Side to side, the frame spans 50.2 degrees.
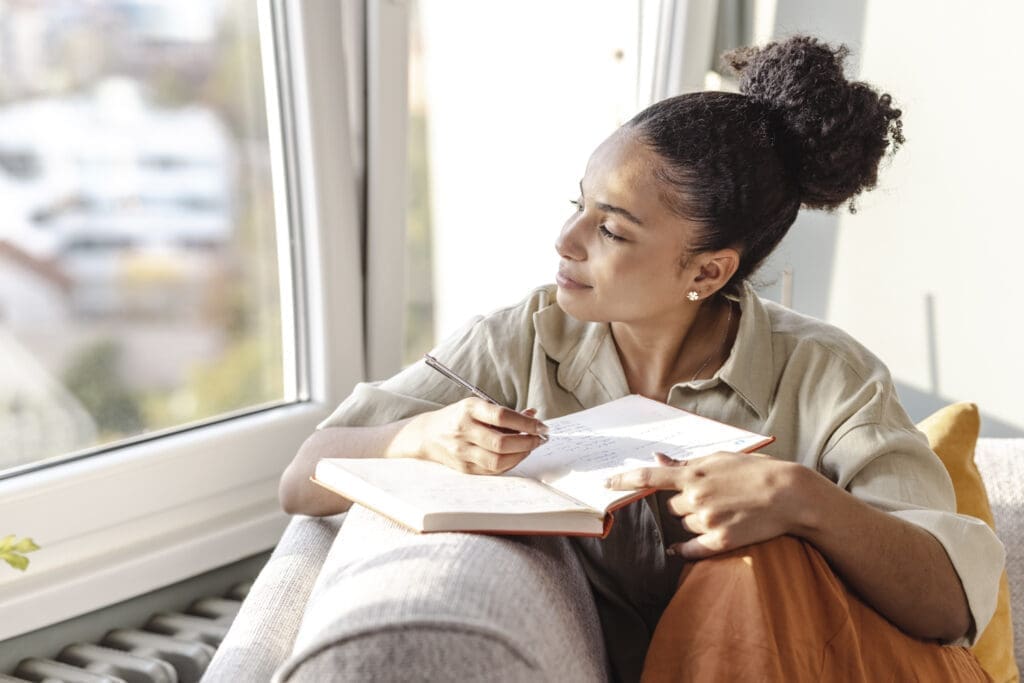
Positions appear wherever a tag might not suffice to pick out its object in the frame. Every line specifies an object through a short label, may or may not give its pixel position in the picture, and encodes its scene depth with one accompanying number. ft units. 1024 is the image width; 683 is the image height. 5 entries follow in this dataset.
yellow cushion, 4.51
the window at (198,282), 5.05
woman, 3.63
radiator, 4.83
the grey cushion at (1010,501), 5.03
